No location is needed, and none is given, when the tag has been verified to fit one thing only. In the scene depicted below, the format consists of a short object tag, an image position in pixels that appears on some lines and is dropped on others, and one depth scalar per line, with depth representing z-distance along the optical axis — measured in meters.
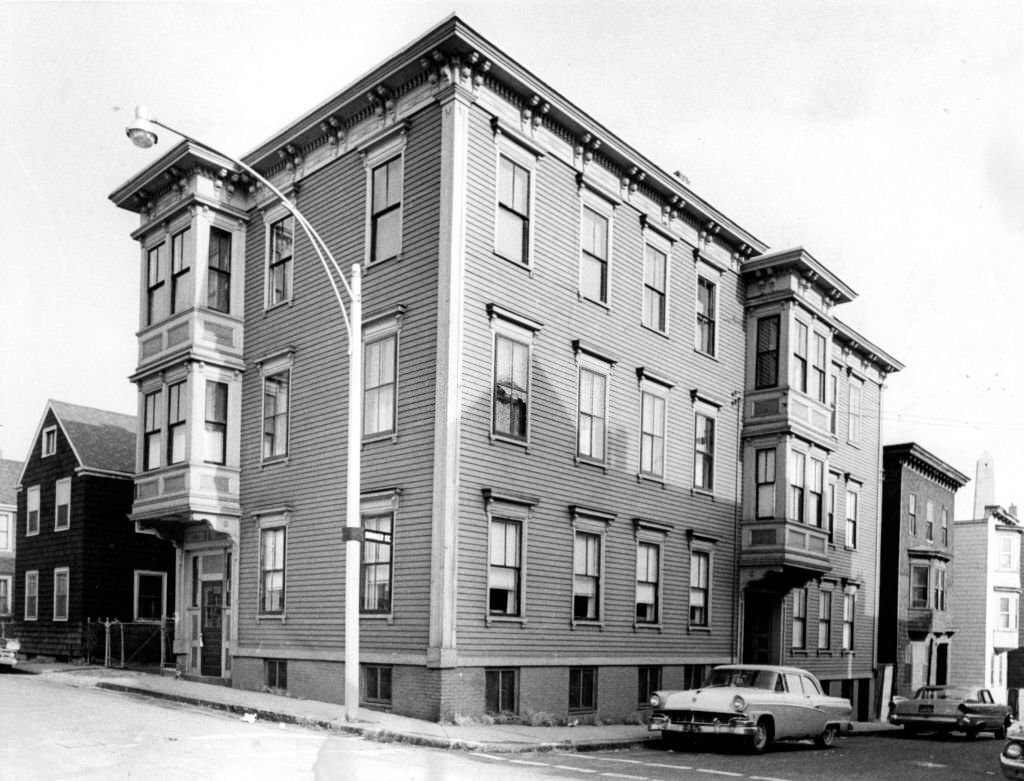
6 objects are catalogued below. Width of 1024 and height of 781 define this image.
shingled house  33.25
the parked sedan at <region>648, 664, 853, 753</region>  18.17
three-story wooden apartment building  20.00
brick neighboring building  41.44
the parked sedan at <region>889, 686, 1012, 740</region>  26.91
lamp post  16.77
